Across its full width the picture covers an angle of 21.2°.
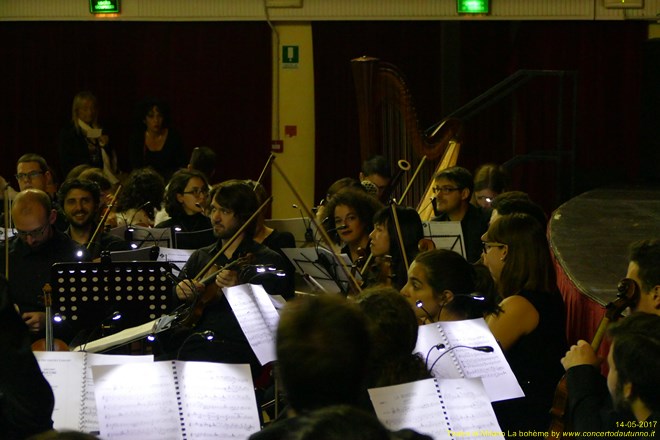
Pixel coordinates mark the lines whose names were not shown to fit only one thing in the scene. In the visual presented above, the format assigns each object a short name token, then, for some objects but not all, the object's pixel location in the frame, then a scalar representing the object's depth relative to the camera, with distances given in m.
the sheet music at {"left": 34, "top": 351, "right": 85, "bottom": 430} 5.09
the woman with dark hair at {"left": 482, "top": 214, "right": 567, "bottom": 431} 6.03
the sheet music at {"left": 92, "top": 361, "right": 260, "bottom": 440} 4.67
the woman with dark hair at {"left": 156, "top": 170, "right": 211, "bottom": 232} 11.10
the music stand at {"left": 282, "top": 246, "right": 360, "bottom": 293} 8.10
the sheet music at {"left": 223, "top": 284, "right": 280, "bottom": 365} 6.69
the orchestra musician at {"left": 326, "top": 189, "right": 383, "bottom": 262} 9.31
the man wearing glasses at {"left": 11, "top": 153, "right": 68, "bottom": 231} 12.04
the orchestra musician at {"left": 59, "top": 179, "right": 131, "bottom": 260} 9.90
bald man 8.68
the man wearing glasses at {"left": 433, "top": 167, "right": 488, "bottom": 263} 10.61
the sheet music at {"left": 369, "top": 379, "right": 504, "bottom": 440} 4.53
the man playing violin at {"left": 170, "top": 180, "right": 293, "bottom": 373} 8.19
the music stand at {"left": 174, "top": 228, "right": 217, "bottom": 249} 10.62
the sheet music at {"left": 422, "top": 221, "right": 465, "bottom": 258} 9.50
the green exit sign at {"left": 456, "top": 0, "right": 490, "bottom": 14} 17.13
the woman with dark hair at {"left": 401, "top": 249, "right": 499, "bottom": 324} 6.45
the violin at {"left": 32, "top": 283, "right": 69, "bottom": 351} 6.46
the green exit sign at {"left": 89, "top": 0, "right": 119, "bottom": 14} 17.31
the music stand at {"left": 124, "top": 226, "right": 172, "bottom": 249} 9.99
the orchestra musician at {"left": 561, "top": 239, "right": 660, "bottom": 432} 4.55
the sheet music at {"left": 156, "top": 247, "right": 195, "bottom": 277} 9.06
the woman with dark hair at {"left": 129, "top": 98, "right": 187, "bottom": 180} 16.56
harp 12.40
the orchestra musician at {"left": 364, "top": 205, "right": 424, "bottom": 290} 8.48
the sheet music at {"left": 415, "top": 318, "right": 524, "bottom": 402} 5.42
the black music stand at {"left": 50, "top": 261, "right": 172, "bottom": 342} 7.66
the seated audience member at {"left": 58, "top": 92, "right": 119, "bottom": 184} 16.77
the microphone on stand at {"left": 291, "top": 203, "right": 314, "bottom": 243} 9.79
